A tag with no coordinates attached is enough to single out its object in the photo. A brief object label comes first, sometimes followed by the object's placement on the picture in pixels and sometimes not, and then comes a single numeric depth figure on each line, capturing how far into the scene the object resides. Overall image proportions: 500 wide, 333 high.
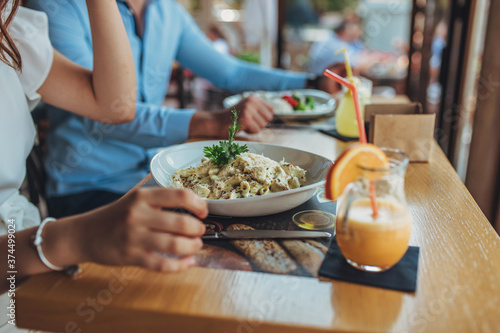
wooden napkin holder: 1.25
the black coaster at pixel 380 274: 0.65
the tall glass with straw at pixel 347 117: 1.55
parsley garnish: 0.96
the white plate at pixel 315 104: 1.80
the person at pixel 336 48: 2.40
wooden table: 0.57
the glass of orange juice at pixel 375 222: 0.65
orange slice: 0.66
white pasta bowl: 0.83
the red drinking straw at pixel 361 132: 0.66
